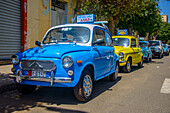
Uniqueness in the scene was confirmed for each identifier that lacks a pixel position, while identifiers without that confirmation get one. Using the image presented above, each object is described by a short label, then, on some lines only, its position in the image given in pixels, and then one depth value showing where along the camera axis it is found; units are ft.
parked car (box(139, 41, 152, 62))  48.58
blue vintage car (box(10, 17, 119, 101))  13.76
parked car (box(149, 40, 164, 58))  67.36
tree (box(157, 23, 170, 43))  182.50
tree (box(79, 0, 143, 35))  49.37
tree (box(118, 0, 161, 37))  64.82
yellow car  29.16
